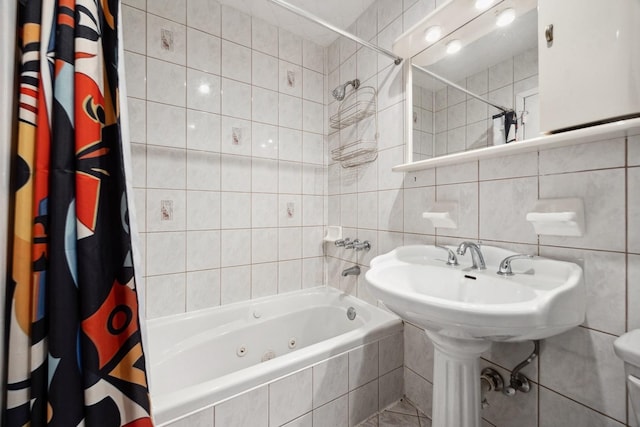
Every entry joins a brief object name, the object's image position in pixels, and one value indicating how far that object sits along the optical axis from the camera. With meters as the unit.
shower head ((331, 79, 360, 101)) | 1.71
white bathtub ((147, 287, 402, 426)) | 0.95
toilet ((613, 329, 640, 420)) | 0.58
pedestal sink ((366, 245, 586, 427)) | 0.61
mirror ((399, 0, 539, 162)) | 0.91
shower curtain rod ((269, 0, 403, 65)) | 1.05
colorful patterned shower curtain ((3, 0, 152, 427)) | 0.41
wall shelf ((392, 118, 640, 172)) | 0.66
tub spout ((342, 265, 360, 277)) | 1.72
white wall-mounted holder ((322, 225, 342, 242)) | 1.91
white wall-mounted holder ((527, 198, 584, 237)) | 0.79
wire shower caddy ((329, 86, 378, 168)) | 1.64
